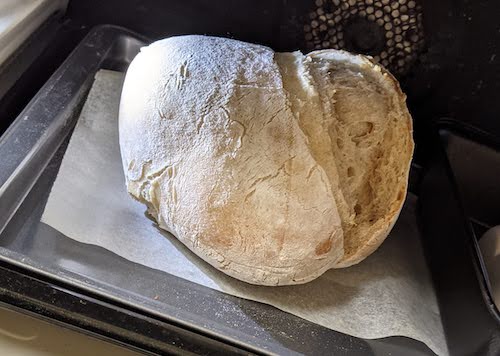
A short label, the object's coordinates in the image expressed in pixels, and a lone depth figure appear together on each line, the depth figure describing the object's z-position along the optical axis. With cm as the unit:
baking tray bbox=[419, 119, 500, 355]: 71
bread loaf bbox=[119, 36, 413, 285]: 69
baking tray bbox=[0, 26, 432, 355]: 64
